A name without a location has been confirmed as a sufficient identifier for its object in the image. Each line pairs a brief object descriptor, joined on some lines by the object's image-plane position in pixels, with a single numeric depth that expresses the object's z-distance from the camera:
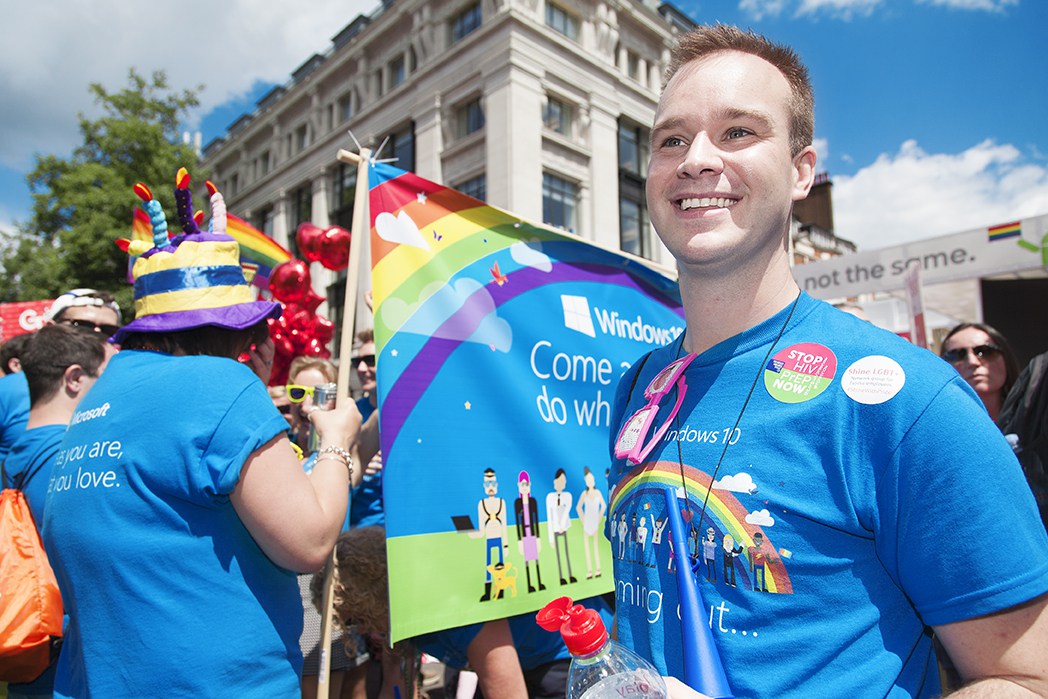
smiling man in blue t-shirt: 0.93
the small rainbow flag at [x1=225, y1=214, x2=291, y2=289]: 4.57
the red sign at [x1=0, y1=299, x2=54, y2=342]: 7.10
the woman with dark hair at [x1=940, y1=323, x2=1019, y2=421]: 3.74
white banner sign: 6.41
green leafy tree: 17.31
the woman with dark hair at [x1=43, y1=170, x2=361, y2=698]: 1.56
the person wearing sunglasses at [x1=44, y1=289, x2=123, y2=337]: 3.43
